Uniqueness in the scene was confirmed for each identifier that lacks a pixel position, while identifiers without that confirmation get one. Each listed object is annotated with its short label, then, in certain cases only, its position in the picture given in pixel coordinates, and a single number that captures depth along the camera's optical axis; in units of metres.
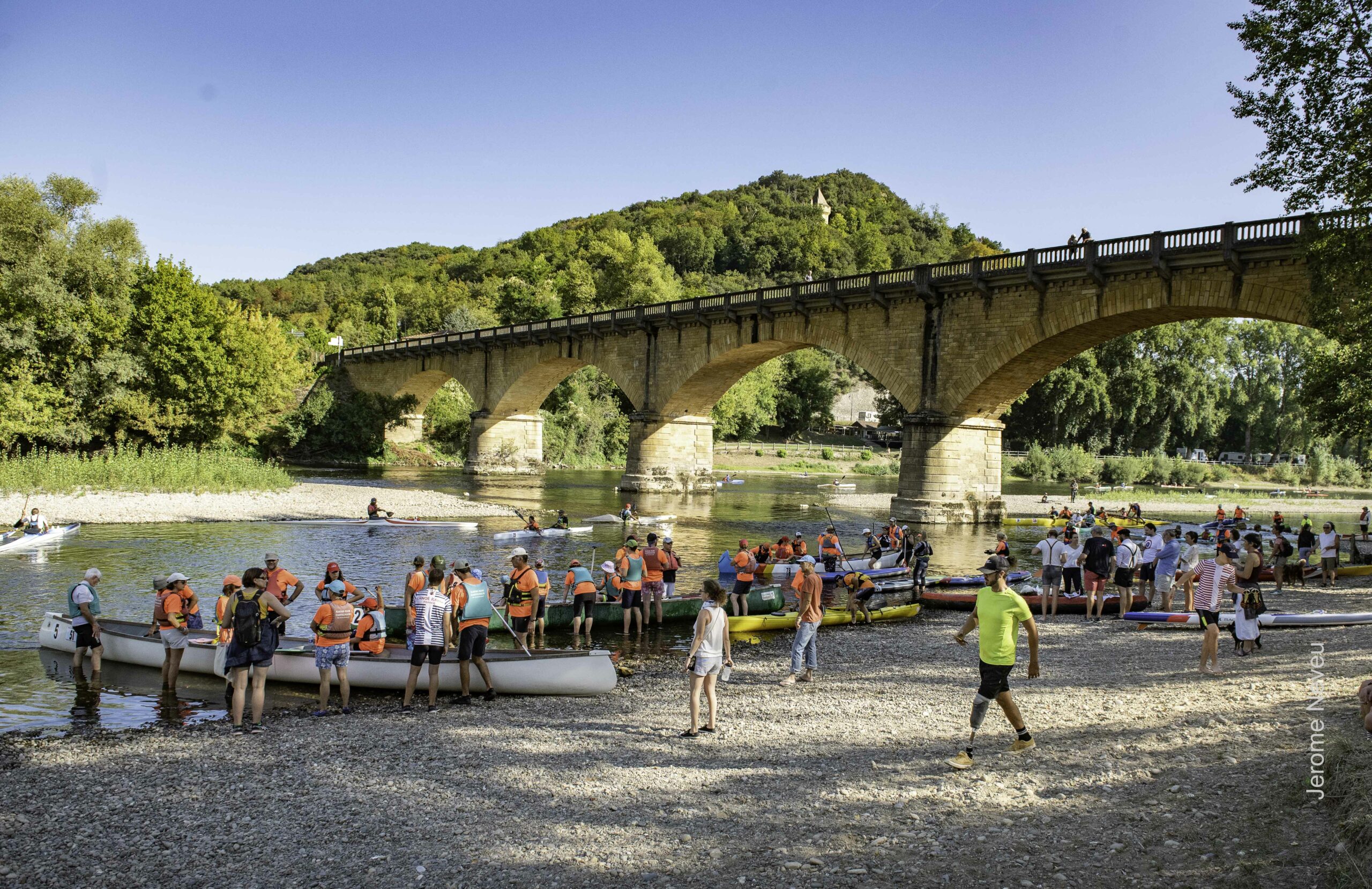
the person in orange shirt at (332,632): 10.66
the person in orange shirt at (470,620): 11.14
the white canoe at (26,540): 21.80
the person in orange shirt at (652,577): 16.25
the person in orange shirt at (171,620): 11.70
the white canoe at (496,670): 11.66
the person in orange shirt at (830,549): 20.27
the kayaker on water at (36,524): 22.64
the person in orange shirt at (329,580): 11.18
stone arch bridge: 26.30
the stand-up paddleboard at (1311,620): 14.39
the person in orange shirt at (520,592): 13.41
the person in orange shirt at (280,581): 11.42
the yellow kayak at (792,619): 16.47
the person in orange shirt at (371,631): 12.07
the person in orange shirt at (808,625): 11.55
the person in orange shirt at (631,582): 15.65
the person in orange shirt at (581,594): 15.01
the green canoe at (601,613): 15.55
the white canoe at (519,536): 28.42
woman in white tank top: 9.36
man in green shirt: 7.86
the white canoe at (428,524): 30.70
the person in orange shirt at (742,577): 17.06
